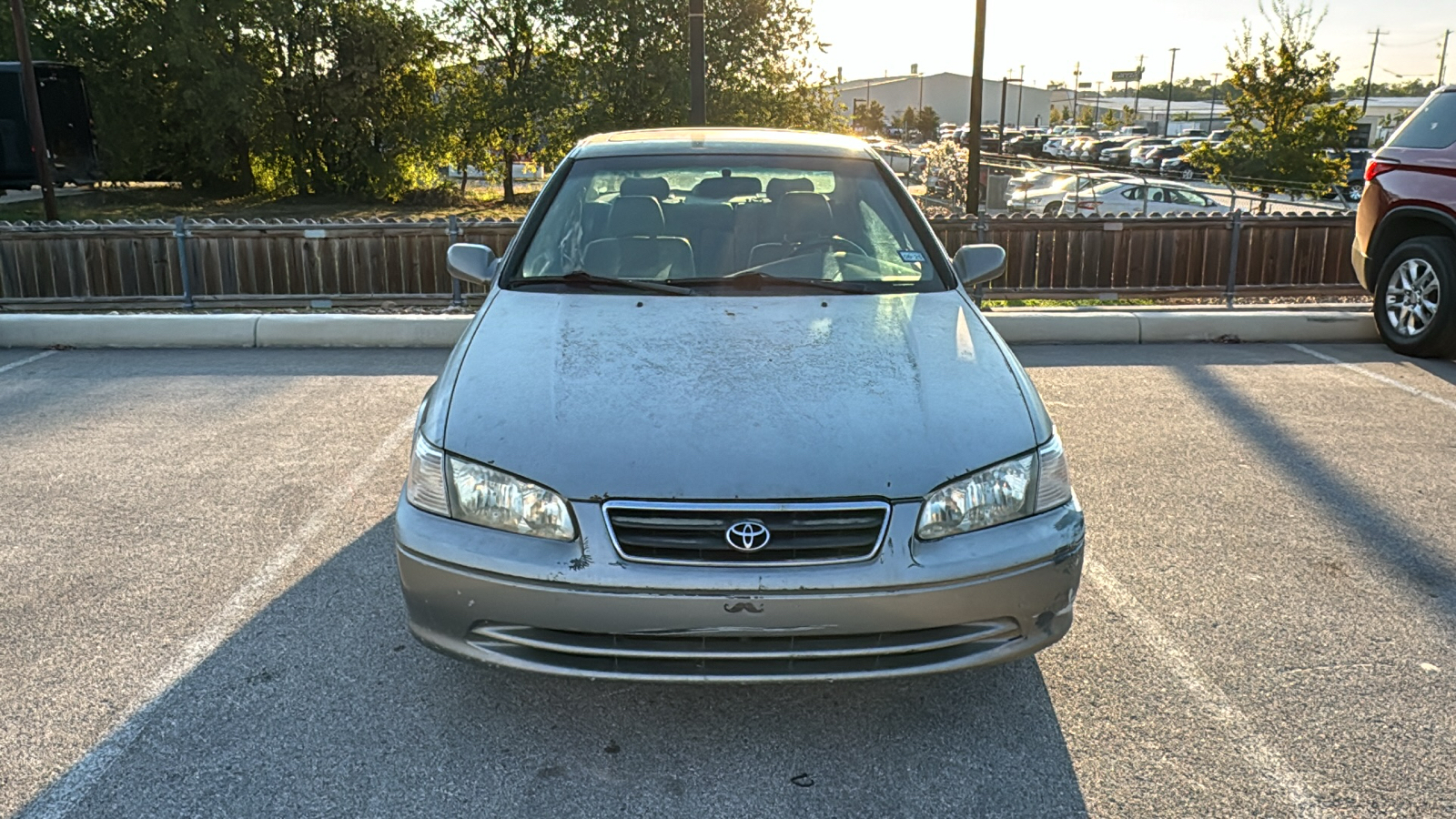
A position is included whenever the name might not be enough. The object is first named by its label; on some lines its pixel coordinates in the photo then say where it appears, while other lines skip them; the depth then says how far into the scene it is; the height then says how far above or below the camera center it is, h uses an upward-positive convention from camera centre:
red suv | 7.75 -0.74
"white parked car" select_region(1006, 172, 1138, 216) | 25.30 -1.46
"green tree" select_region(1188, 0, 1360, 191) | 21.66 +0.32
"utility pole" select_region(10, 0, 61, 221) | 19.00 +0.39
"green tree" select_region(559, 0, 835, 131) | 25.16 +1.52
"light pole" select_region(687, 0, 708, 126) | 11.20 +0.68
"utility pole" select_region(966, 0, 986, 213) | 14.89 +0.07
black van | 25.02 +0.08
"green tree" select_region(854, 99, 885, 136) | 95.00 +1.17
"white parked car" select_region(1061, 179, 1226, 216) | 23.45 -1.47
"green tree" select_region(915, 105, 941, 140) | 108.00 +0.77
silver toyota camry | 2.68 -0.92
